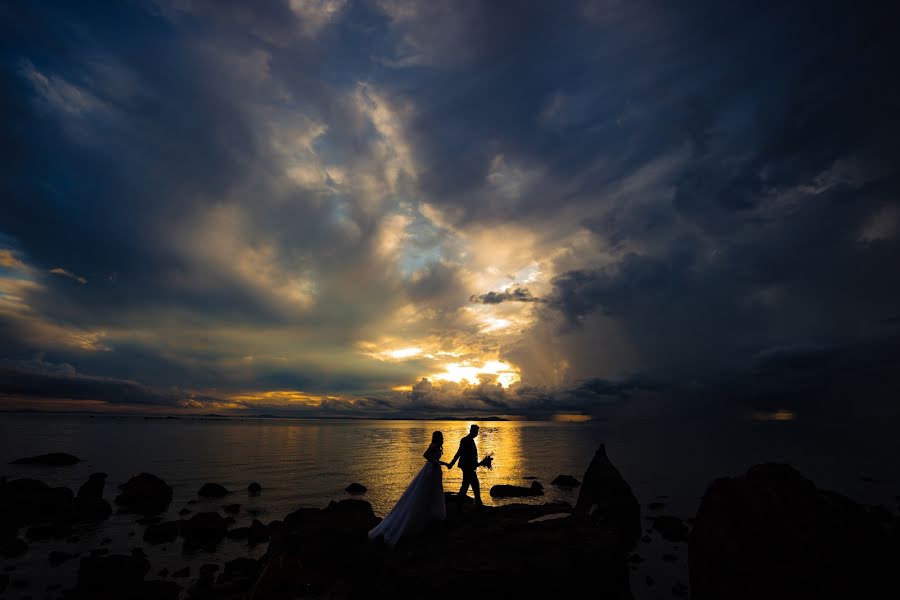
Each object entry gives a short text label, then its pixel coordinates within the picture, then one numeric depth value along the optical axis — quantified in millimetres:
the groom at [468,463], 17688
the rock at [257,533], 23234
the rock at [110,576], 16069
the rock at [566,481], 44375
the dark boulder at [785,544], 11000
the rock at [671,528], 25047
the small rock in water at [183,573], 18344
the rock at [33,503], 25616
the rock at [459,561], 12055
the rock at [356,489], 38425
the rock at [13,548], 20297
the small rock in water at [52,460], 55125
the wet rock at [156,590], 15586
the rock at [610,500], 25688
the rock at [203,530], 22969
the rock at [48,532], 23234
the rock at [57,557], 19469
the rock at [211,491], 35781
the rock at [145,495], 30750
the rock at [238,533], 23809
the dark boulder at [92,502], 27250
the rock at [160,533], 23320
